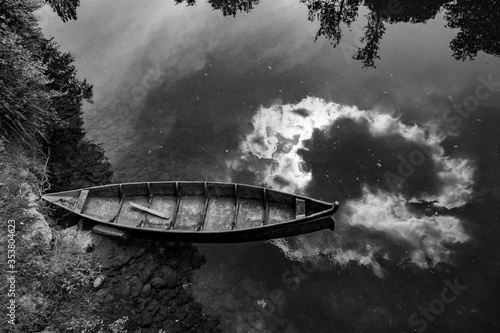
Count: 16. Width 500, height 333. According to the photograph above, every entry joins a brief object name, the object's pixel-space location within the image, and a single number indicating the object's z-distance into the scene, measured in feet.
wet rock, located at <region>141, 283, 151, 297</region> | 37.09
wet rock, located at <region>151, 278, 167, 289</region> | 37.68
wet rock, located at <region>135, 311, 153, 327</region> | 35.04
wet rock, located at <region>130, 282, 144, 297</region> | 37.13
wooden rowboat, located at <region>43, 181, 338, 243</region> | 39.45
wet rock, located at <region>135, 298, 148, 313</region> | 36.07
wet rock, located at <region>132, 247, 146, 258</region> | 40.01
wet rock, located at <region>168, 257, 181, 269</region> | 39.64
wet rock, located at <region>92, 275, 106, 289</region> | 37.11
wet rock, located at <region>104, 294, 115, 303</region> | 36.46
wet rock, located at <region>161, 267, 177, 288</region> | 38.09
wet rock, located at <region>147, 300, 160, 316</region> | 35.92
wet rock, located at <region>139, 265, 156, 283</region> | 38.20
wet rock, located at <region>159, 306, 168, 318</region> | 35.78
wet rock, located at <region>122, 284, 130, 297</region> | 37.09
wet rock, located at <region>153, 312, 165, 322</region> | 35.37
